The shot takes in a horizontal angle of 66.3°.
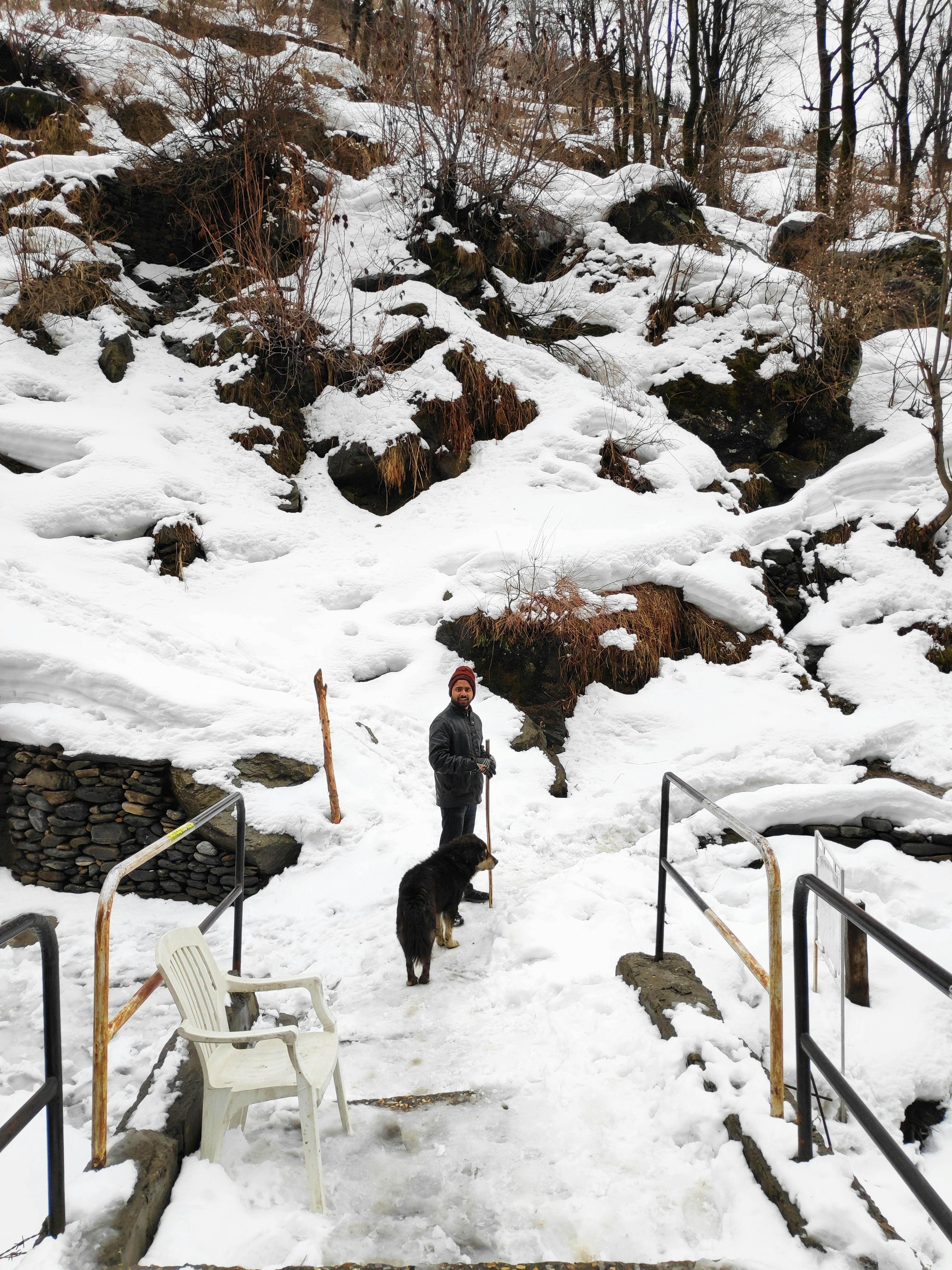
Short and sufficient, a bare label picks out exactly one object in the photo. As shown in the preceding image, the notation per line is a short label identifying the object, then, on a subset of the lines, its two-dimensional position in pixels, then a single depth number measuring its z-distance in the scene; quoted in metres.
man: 4.81
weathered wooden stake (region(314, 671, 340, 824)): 5.59
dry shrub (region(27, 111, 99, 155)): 11.99
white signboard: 2.91
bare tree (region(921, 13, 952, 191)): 15.88
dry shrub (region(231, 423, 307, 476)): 10.08
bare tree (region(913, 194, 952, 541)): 8.57
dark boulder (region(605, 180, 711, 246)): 13.07
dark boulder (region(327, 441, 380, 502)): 9.92
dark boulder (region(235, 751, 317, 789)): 5.67
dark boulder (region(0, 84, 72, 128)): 12.03
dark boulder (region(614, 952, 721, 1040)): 3.13
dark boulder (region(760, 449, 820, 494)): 10.51
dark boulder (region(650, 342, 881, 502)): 10.65
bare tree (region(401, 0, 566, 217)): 11.42
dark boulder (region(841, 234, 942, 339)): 11.39
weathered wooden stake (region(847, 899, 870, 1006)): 3.59
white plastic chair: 2.33
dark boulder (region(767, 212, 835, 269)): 12.70
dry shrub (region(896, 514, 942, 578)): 8.84
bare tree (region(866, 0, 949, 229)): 15.43
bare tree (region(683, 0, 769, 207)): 15.27
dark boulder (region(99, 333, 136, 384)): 10.05
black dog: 3.85
